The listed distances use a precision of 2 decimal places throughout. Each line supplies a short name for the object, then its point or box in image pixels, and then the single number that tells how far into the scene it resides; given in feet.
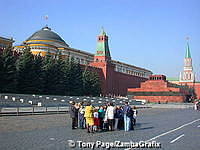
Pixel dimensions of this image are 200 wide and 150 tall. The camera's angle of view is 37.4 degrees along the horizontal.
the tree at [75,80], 172.96
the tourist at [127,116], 44.27
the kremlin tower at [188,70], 451.53
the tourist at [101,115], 44.72
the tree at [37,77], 139.91
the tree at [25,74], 135.85
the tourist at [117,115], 46.42
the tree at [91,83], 191.83
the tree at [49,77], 150.82
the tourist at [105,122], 44.44
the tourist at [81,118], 45.47
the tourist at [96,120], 42.50
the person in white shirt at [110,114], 43.95
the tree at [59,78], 157.48
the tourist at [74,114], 44.62
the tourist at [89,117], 40.47
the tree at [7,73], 124.30
